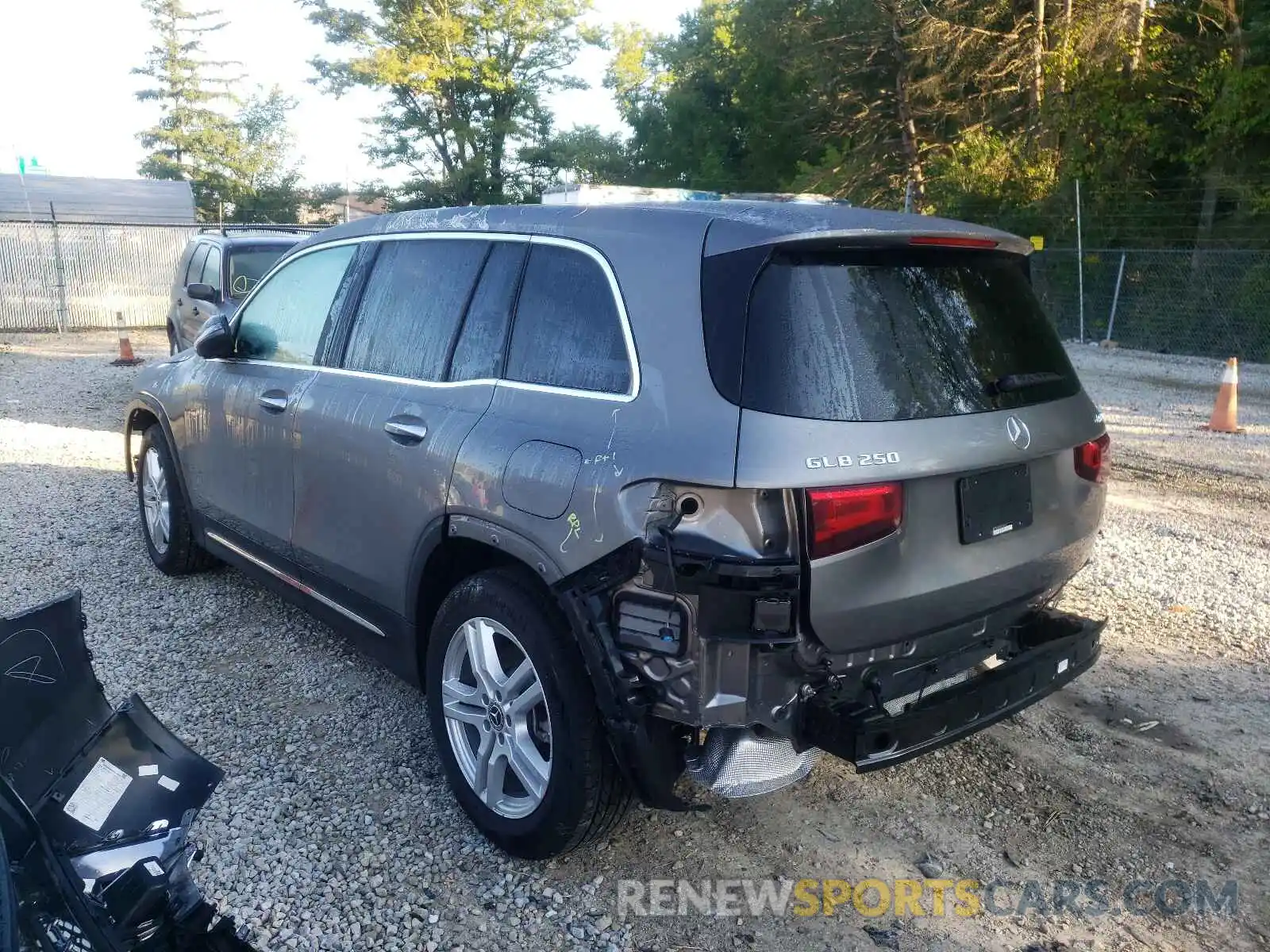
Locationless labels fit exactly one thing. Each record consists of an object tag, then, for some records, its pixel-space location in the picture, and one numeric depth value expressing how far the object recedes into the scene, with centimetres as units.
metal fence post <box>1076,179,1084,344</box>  1948
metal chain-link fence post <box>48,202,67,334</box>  2144
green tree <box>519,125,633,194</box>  3956
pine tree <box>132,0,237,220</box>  5684
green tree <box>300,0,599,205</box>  3866
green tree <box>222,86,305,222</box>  4438
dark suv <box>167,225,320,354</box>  1062
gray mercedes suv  254
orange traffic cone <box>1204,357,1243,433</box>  1029
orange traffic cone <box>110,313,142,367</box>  1611
